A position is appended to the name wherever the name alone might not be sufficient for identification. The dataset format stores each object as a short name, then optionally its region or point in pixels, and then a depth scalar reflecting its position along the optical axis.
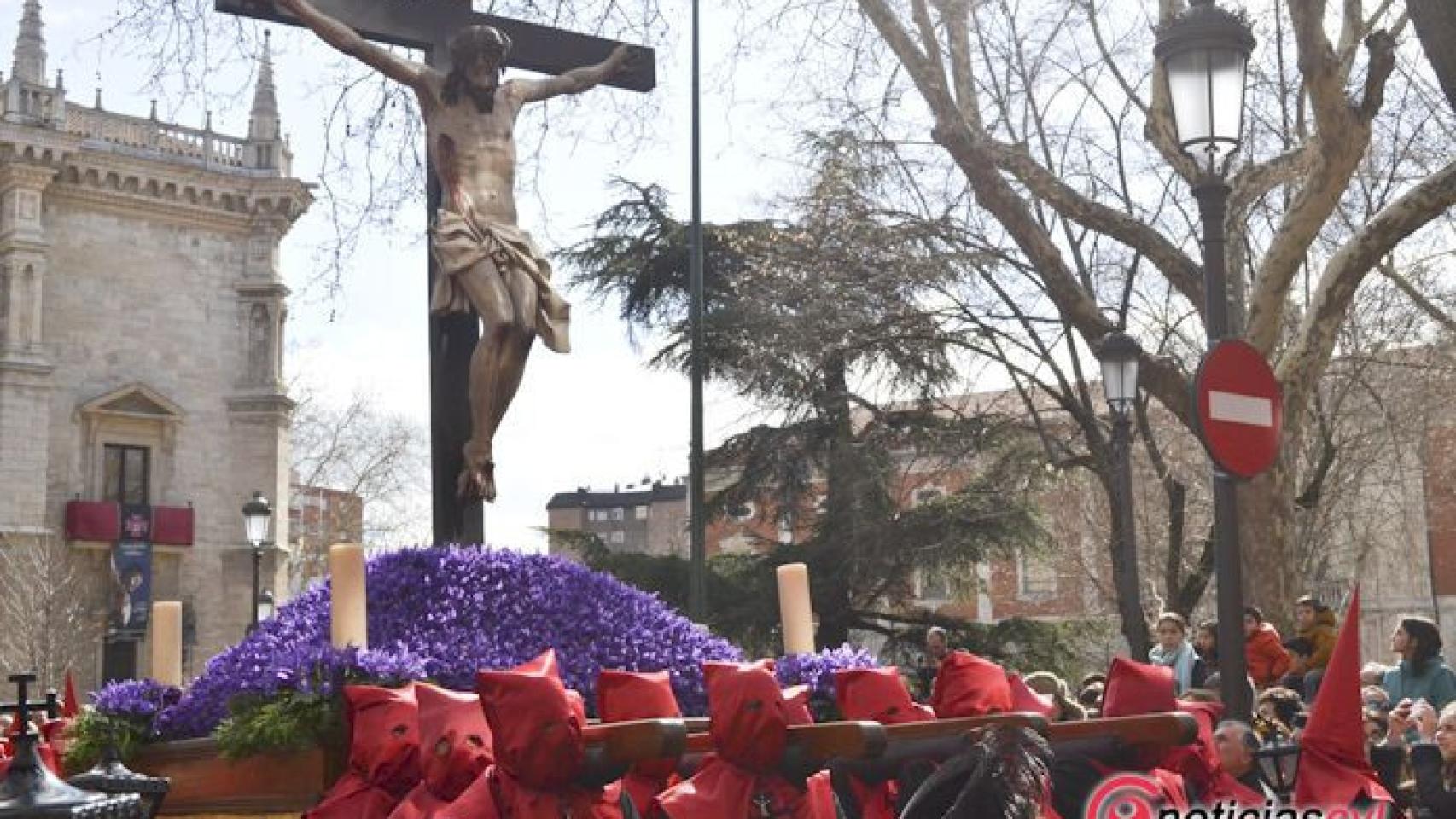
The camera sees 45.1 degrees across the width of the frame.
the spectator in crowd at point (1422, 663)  10.35
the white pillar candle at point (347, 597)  4.88
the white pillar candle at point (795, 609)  6.00
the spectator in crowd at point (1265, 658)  11.60
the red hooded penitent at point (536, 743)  3.75
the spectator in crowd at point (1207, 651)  11.58
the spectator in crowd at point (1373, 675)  10.94
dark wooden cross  6.87
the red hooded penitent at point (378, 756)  4.45
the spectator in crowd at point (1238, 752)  6.35
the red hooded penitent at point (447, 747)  4.32
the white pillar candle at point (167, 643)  5.73
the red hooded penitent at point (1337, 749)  5.10
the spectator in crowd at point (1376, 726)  8.48
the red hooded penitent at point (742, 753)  4.23
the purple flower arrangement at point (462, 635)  5.03
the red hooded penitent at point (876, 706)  5.10
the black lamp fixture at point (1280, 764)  5.79
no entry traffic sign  7.19
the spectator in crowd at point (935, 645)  15.88
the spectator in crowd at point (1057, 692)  8.08
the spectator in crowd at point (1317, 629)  12.31
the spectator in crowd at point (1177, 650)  11.46
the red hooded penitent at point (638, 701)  4.70
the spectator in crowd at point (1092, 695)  10.59
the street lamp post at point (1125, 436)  15.14
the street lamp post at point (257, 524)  23.56
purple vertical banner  49.38
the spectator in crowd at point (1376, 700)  9.20
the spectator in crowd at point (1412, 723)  8.50
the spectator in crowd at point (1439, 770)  7.20
